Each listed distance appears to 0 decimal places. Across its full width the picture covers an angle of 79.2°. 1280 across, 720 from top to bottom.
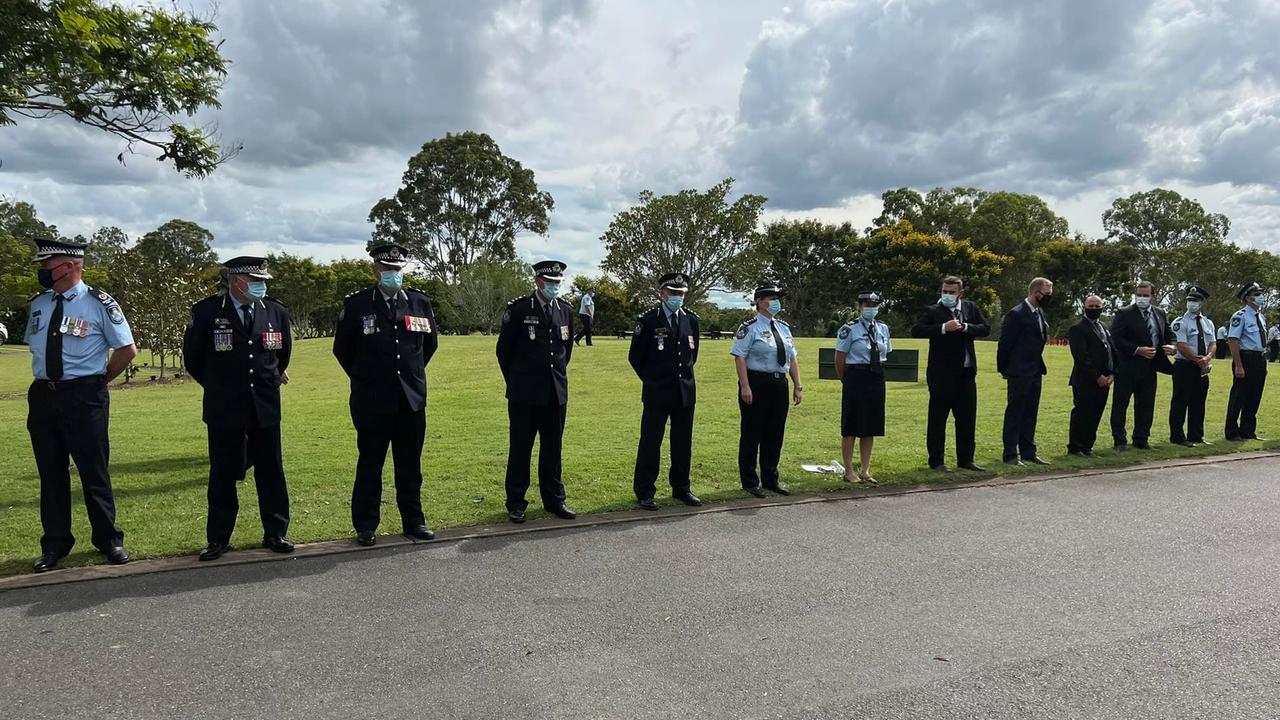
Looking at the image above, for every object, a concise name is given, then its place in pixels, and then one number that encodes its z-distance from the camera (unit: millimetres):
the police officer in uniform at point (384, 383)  5793
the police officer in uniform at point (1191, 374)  10703
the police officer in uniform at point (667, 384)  6992
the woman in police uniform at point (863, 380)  7906
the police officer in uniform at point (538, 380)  6492
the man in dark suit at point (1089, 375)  9671
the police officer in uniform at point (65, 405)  5105
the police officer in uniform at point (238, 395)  5406
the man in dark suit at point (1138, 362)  10312
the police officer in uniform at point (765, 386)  7484
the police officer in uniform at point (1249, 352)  10875
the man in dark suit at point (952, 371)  8578
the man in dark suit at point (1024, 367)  9125
